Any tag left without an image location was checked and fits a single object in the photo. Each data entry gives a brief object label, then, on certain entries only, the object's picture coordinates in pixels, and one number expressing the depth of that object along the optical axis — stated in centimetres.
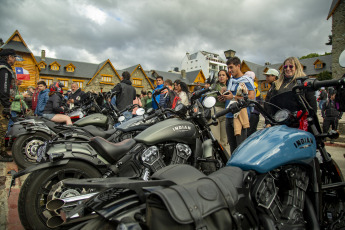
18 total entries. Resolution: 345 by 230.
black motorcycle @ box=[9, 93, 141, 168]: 388
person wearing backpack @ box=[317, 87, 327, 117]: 1157
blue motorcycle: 102
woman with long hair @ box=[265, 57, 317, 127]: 201
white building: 6800
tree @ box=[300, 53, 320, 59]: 5468
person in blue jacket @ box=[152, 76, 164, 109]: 710
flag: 831
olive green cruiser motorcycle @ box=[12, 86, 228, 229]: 213
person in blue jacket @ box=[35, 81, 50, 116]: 574
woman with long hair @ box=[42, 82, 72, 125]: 550
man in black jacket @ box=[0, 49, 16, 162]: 470
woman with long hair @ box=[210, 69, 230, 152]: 455
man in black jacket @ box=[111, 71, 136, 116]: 635
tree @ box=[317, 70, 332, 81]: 3163
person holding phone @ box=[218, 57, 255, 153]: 367
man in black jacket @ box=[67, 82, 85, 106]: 834
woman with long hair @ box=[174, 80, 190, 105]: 617
